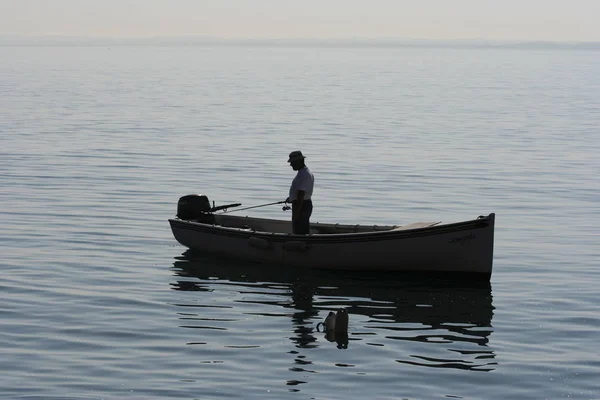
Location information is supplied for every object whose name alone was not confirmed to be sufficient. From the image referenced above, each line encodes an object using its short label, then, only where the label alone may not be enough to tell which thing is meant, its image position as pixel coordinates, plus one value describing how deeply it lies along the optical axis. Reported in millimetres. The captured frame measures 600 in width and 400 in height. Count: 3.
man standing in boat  22219
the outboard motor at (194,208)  25453
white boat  21734
